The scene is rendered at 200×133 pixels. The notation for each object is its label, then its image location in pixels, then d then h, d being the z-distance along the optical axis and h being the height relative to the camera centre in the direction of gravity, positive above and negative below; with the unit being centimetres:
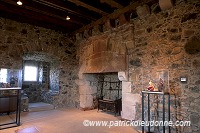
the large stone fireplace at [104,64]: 362 +29
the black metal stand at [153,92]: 259 -30
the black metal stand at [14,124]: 325 -106
